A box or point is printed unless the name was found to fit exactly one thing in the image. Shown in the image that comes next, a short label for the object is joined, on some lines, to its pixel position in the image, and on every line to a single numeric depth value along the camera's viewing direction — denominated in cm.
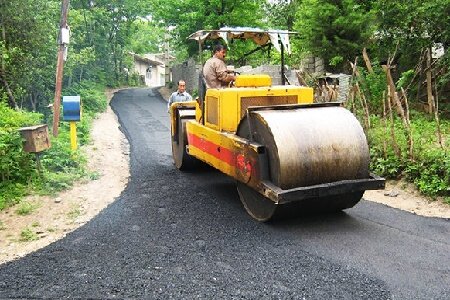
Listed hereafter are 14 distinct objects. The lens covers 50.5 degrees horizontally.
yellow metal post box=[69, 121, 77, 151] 944
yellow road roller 500
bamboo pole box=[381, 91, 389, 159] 747
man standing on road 1039
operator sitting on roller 695
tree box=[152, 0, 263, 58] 2166
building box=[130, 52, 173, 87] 5785
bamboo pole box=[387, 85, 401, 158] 729
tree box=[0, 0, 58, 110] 1138
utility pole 949
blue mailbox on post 915
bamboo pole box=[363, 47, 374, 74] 1098
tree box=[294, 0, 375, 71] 1342
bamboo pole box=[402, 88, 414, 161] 705
